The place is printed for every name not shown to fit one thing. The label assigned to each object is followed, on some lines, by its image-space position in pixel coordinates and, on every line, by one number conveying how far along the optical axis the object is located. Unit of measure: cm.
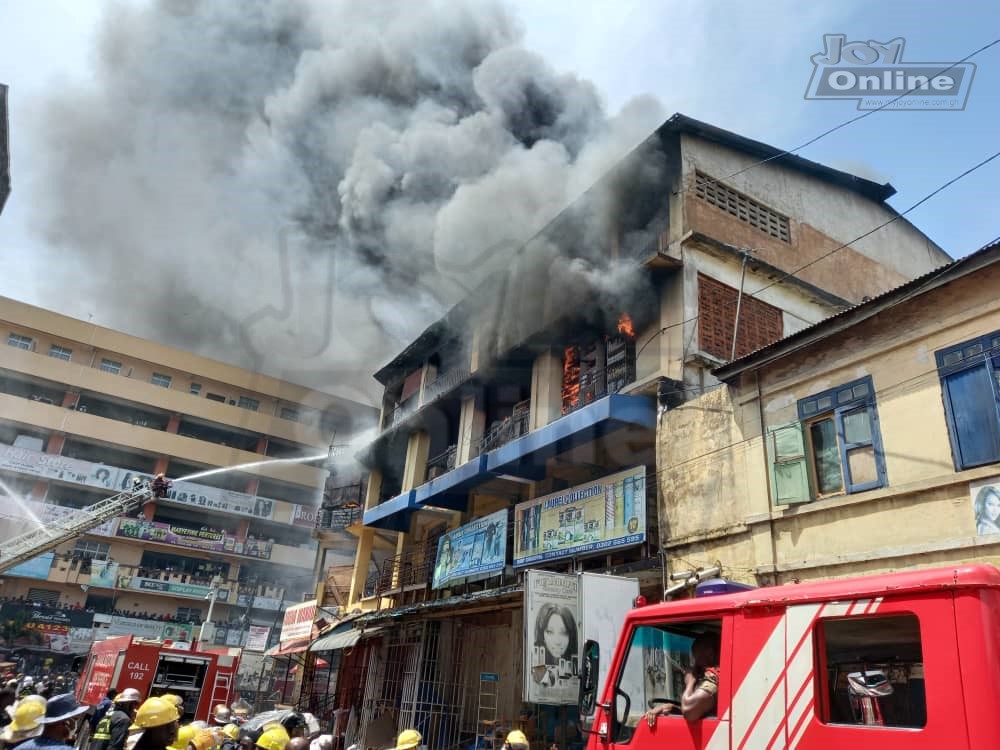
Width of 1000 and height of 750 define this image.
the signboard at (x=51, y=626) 3194
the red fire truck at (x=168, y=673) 1403
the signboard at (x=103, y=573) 3534
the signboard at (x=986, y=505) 682
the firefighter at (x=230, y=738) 744
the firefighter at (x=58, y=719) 415
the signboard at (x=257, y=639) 2579
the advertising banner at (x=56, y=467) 3651
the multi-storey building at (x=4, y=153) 1703
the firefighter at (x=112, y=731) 734
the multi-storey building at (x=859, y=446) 729
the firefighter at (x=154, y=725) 450
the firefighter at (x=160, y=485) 2248
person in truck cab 404
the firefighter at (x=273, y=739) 541
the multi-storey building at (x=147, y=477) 3562
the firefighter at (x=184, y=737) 602
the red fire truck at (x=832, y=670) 312
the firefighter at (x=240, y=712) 1384
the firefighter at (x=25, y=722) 414
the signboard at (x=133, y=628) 3456
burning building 1202
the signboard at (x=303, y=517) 4406
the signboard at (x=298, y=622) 2362
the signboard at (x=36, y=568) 3350
